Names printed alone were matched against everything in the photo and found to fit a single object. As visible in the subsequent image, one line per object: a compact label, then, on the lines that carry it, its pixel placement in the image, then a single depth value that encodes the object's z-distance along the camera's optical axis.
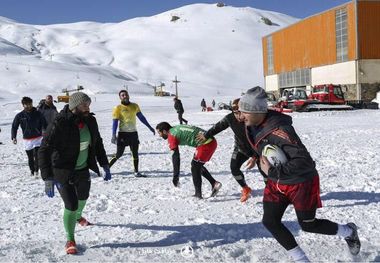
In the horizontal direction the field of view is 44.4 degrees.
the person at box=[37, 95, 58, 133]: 9.98
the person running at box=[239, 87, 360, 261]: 3.49
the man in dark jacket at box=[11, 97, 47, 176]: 9.10
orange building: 37.81
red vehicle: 29.75
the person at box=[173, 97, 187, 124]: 23.36
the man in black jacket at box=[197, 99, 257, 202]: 6.07
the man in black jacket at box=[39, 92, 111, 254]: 4.50
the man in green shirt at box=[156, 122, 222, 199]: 6.64
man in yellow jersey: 8.98
